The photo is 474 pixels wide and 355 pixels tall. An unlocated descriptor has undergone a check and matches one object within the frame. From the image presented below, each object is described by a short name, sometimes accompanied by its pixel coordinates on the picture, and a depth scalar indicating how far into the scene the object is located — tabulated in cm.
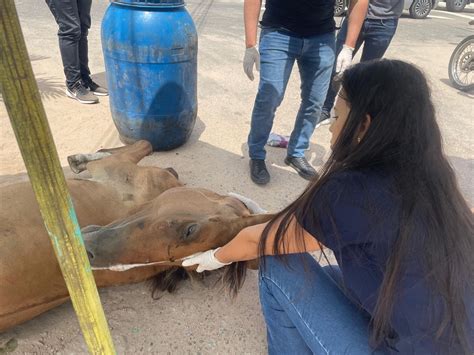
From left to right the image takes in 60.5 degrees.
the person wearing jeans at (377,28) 379
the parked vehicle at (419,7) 1200
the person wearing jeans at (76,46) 381
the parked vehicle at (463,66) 564
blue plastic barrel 300
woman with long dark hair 115
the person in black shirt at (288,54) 283
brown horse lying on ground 163
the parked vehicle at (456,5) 1498
